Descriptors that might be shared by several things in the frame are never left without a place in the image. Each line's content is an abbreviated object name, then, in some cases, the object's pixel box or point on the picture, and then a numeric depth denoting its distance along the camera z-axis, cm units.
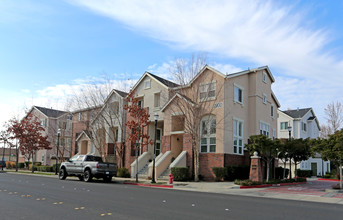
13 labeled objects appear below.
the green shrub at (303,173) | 3994
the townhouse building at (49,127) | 4992
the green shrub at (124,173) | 2791
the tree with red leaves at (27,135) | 3744
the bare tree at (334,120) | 4824
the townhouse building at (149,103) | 2953
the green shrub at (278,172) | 2992
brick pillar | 2078
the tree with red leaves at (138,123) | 2549
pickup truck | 2147
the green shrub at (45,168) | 3824
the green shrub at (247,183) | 1955
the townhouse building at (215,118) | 2506
